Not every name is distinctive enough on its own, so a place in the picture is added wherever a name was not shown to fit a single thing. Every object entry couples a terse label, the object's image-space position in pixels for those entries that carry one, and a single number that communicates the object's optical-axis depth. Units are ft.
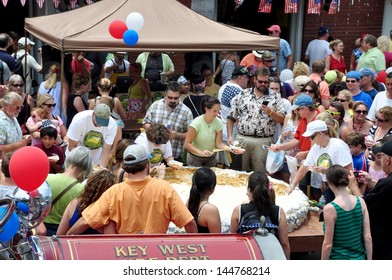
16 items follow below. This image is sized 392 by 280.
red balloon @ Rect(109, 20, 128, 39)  44.24
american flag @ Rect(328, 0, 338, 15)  70.11
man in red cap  65.05
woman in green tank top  26.20
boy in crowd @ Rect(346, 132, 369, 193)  35.33
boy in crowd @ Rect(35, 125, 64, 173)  36.58
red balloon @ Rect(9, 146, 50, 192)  22.60
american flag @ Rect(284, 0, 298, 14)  69.45
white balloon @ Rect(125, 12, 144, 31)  44.65
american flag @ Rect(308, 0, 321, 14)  68.72
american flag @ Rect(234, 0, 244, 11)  68.90
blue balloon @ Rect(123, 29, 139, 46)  43.07
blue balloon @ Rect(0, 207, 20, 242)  19.20
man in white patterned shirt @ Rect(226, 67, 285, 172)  42.88
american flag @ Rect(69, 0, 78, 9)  64.18
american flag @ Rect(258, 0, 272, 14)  69.08
